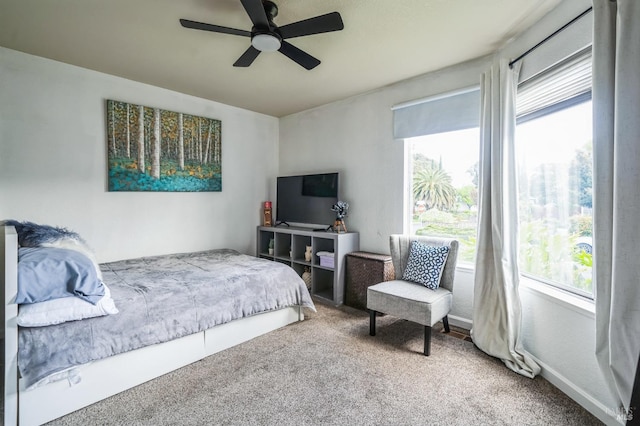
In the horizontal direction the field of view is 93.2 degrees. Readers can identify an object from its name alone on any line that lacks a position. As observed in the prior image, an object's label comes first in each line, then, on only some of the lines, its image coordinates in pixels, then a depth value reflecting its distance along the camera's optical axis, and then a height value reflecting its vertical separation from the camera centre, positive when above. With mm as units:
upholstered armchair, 2338 -664
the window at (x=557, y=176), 1905 +240
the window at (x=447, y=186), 2898 +241
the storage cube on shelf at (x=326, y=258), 3488 -575
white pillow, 1561 -566
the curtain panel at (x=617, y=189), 1259 +94
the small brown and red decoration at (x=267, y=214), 4434 -75
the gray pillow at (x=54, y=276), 1575 -375
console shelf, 3414 -544
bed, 1543 -782
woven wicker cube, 3115 -681
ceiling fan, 1733 +1113
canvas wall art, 3145 +671
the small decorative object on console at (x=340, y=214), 3609 -57
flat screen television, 3781 +141
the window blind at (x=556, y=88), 1824 +832
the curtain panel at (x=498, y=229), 2254 -147
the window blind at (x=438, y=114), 2746 +941
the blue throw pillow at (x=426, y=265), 2596 -485
